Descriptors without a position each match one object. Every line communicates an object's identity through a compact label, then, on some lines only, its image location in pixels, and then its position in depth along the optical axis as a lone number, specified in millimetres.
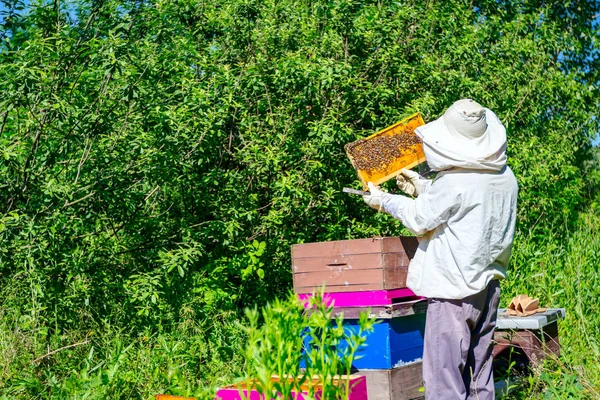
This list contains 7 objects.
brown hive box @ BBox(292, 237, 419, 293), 3865
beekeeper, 3373
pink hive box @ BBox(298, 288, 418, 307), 3859
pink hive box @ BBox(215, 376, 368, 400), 2924
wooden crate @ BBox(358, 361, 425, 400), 3734
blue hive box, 3769
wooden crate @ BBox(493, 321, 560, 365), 4562
